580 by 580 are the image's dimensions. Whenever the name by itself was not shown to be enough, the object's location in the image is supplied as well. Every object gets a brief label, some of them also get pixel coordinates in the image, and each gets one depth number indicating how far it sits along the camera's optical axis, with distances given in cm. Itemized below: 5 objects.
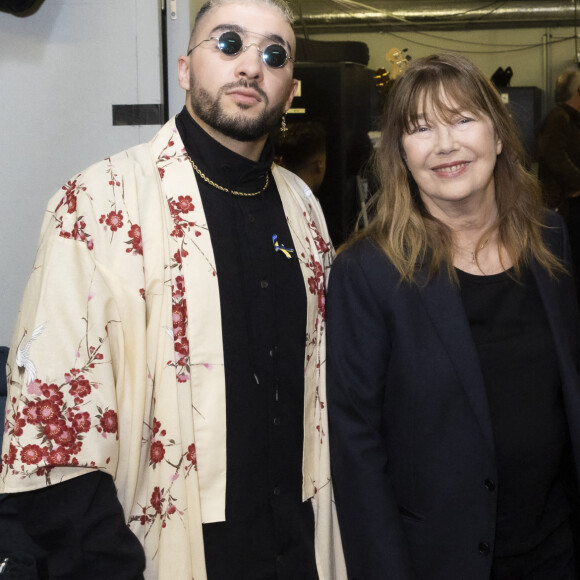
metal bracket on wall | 239
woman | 146
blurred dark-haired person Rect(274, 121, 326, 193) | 249
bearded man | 128
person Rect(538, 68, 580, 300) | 255
